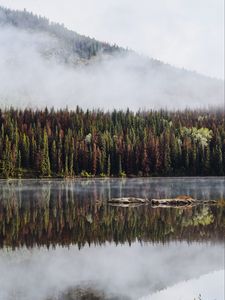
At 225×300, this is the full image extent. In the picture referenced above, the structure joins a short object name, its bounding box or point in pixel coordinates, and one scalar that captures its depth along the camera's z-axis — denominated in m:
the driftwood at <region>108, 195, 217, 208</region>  79.94
